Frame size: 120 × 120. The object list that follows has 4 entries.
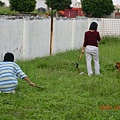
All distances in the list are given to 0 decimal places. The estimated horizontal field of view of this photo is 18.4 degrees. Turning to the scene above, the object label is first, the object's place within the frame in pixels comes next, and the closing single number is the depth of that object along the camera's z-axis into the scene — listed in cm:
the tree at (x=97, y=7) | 3628
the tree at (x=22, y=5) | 3781
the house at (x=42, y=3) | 5269
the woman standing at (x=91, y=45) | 888
